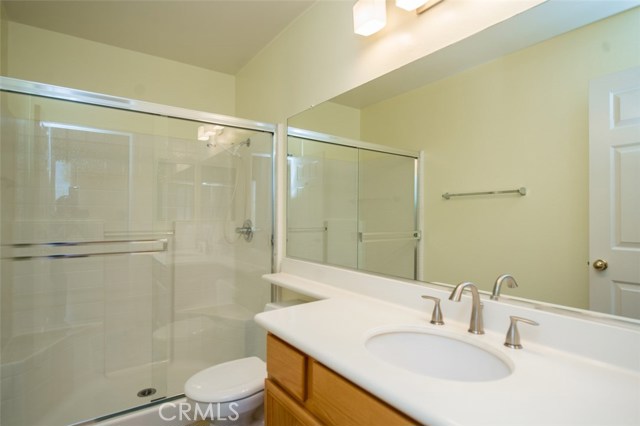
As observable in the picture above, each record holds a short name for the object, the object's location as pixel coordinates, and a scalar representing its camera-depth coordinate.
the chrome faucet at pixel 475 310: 0.92
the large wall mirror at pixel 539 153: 0.79
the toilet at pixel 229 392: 1.34
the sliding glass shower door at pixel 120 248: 1.67
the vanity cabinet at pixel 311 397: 0.69
